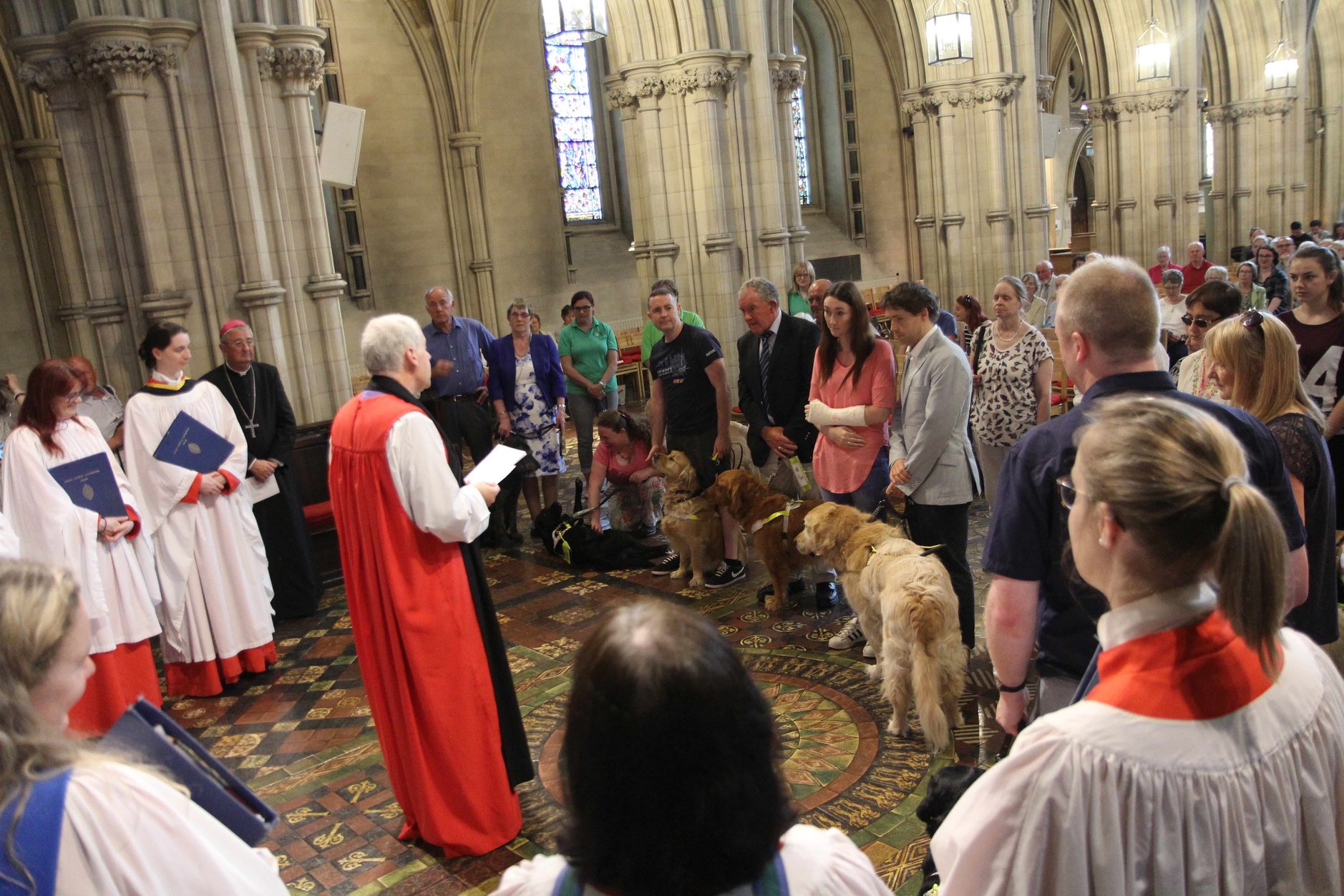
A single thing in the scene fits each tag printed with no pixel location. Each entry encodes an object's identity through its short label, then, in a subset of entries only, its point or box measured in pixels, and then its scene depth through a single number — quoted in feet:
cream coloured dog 12.19
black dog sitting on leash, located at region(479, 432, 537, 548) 24.45
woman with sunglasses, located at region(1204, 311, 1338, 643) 8.61
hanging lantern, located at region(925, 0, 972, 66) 37.22
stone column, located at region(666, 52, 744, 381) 32.17
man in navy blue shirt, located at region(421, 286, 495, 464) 23.41
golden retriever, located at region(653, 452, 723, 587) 19.79
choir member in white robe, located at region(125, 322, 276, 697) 16.65
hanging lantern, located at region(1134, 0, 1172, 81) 55.42
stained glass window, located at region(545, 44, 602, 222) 51.83
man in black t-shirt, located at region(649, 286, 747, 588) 19.76
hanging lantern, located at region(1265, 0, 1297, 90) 64.08
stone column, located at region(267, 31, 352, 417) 22.86
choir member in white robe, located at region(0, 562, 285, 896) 4.35
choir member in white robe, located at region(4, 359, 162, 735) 14.06
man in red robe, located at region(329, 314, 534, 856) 10.80
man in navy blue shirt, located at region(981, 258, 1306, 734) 7.13
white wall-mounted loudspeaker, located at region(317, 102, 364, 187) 24.61
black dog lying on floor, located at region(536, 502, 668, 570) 22.03
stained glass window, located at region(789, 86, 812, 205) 62.54
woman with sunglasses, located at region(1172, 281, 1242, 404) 13.71
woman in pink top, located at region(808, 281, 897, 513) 15.97
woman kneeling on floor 22.44
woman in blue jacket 24.06
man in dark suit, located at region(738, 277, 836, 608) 18.65
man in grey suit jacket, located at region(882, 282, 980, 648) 14.52
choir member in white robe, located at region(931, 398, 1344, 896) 4.18
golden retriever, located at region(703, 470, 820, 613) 17.76
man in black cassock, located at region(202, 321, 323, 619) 19.08
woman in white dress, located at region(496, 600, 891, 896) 3.51
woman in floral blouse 16.63
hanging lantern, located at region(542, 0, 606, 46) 26.94
